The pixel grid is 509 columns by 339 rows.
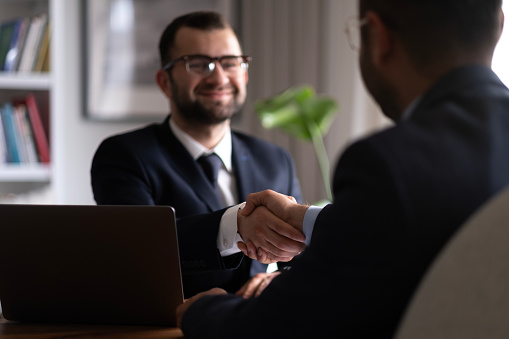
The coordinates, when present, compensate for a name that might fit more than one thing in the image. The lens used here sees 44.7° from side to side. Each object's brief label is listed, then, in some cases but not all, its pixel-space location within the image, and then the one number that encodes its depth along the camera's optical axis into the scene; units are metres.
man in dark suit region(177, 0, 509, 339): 0.78
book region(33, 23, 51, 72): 3.30
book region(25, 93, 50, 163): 3.31
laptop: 1.15
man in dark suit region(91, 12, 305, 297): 1.98
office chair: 0.68
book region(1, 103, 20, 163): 3.26
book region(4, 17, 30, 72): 3.28
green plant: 3.26
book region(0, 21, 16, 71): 3.28
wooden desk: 1.14
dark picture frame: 3.81
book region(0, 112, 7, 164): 3.26
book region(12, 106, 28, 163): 3.28
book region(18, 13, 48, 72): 3.28
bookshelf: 3.28
